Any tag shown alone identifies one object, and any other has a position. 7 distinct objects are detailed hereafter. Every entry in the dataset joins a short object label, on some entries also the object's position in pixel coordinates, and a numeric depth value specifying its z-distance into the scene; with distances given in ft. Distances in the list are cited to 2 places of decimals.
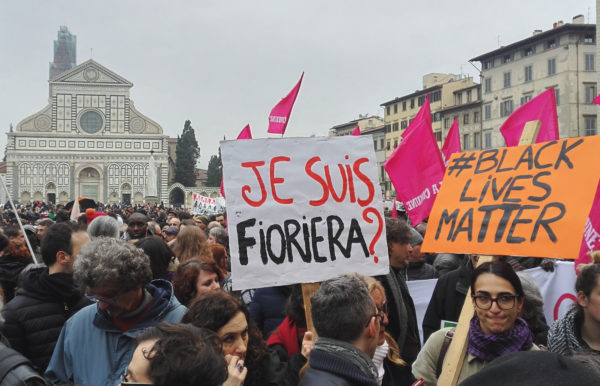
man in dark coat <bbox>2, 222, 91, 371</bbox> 9.22
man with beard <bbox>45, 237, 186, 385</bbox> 8.02
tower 369.71
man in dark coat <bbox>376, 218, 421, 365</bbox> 10.98
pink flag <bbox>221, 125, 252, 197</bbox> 32.45
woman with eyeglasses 8.02
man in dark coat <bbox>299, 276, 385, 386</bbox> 6.43
